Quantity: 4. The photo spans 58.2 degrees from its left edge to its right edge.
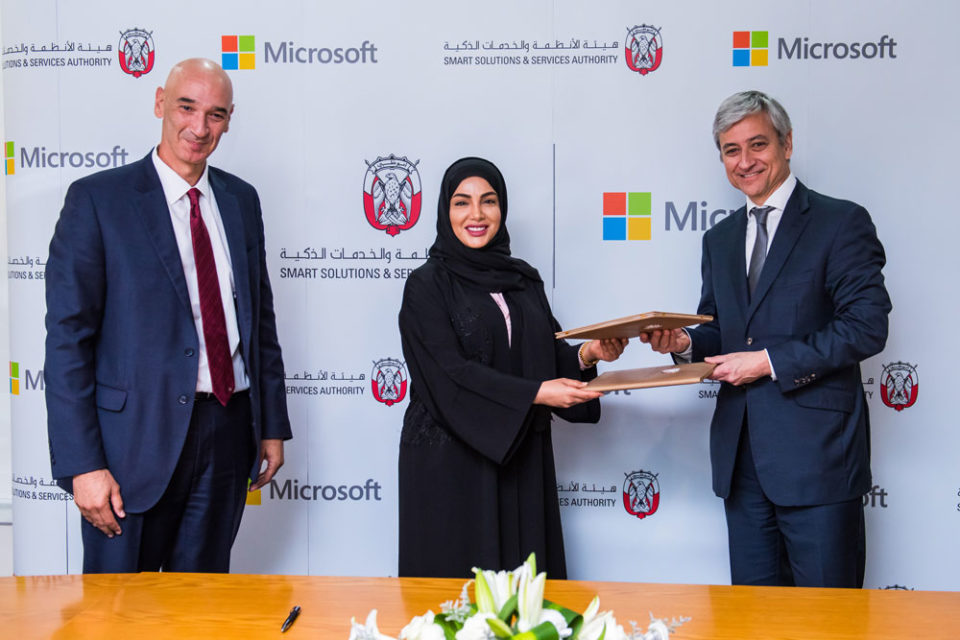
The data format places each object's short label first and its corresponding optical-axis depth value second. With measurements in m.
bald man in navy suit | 2.26
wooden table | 1.48
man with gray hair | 2.50
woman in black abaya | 2.53
